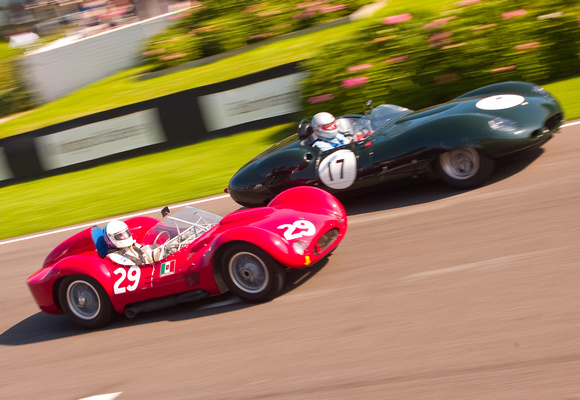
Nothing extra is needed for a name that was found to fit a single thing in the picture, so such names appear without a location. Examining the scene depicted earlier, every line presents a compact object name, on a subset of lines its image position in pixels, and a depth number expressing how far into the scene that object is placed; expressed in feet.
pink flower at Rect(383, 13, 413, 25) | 67.31
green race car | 40.63
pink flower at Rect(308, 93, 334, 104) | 68.23
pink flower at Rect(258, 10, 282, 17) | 117.80
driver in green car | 46.80
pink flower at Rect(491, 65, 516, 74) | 62.95
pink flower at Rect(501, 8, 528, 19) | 64.34
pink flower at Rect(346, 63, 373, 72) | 66.23
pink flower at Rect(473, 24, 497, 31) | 63.82
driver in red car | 37.65
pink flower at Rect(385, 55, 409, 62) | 65.67
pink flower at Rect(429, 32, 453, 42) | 64.18
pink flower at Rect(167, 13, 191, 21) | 130.23
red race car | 34.50
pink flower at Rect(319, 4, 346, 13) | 115.21
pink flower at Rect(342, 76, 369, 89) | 66.08
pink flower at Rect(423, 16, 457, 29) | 65.36
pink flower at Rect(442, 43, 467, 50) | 63.82
